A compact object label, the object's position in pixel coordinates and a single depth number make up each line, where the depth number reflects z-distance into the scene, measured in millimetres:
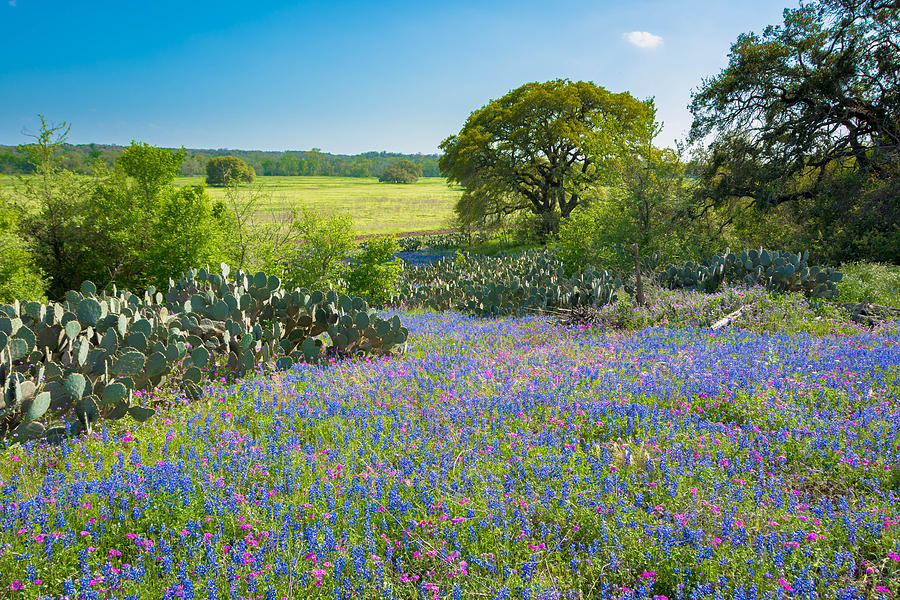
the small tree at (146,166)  16516
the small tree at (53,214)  15195
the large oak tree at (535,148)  27438
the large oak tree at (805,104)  15516
